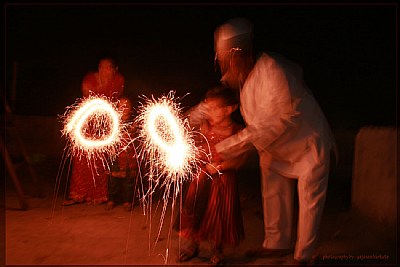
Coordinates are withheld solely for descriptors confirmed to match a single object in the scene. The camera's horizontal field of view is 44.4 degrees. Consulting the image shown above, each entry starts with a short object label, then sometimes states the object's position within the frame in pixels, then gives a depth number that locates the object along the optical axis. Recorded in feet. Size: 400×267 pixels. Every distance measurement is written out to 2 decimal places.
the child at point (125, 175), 20.49
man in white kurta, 13.41
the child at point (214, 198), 14.61
